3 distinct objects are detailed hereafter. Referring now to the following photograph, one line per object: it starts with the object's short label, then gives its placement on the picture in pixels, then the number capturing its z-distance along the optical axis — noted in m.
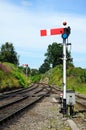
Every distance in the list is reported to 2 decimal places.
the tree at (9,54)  56.30
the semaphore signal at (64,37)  9.24
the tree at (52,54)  84.73
